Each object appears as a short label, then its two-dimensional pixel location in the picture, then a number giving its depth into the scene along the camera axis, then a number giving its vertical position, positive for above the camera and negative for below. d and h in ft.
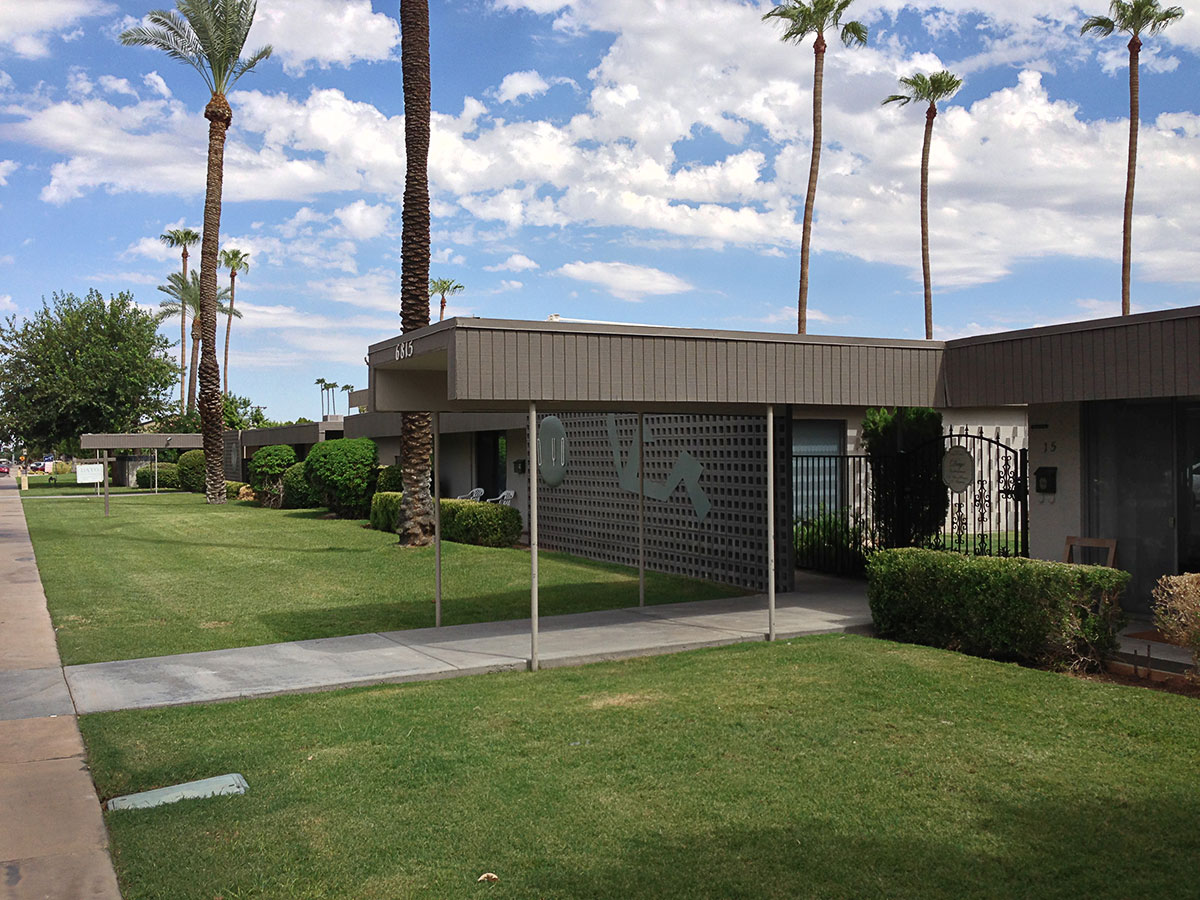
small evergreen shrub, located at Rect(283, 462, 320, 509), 94.46 -2.28
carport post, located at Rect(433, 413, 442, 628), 34.24 -2.43
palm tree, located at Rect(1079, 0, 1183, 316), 91.20 +38.73
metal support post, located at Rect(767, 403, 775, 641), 31.04 -2.09
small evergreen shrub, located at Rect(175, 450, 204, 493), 146.92 -0.80
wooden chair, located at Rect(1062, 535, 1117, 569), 31.01 -2.60
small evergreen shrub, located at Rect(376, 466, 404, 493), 80.74 -1.21
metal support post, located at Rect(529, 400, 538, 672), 28.07 -3.18
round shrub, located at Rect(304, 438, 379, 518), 83.87 -0.58
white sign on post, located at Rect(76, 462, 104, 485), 105.60 -0.78
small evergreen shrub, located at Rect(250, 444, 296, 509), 106.01 -0.37
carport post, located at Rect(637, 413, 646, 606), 38.88 -3.00
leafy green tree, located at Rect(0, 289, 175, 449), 164.86 +14.38
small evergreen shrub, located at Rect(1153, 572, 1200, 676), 22.91 -3.50
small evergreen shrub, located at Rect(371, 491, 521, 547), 62.69 -3.75
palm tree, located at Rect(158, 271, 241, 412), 210.38 +34.46
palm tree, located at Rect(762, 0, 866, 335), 92.22 +38.71
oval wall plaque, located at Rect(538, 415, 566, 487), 49.75 +0.81
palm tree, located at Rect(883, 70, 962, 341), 107.24 +38.23
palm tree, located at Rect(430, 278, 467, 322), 237.66 +40.71
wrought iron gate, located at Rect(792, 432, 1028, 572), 37.88 -2.09
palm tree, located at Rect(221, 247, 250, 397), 228.63 +45.10
